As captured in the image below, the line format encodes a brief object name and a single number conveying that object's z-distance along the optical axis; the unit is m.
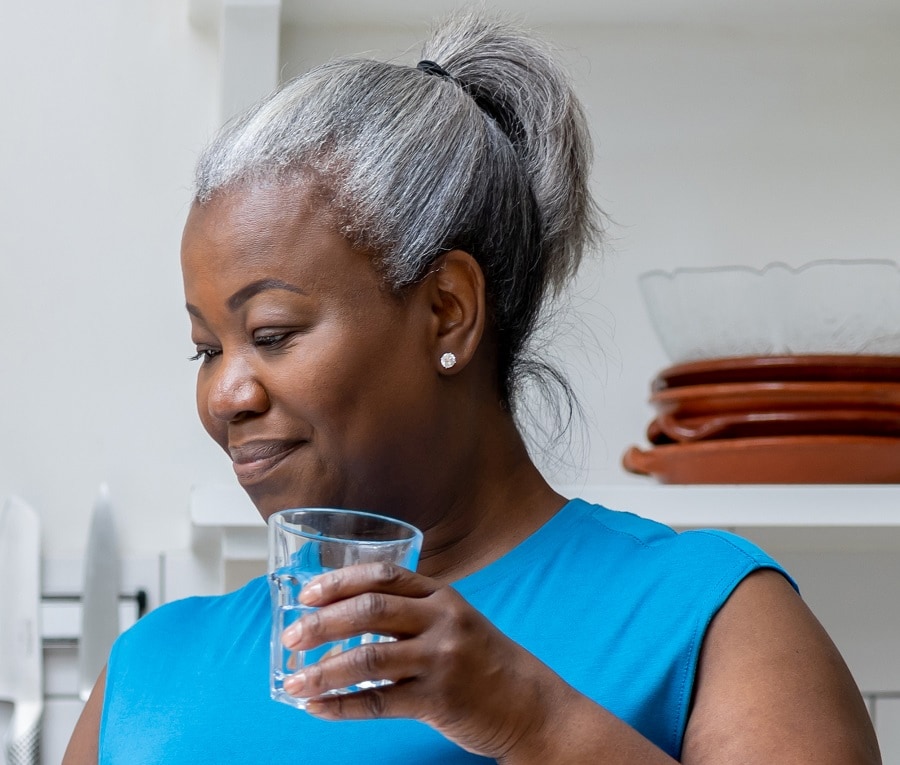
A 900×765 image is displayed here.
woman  1.19
